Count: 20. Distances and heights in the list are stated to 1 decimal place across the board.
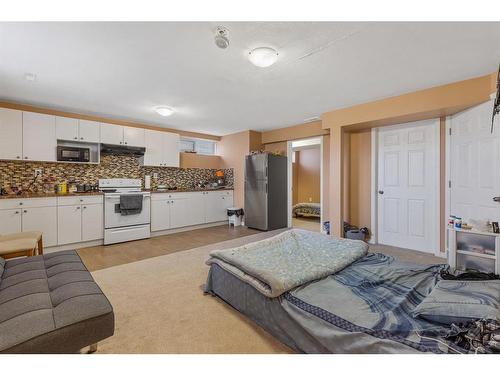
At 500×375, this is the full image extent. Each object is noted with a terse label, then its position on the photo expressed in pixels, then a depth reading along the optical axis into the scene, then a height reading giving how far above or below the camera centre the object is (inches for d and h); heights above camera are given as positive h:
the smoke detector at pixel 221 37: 73.3 +46.7
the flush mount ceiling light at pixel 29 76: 105.8 +49.7
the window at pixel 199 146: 232.7 +41.5
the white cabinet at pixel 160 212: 187.5 -20.5
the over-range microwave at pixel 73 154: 154.1 +21.7
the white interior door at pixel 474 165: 105.5 +10.2
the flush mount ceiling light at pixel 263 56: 84.3 +47.2
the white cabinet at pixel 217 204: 224.1 -17.4
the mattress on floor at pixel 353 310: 47.6 -29.9
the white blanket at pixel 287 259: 68.6 -25.7
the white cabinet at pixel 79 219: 147.5 -21.2
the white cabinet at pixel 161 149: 194.5 +31.4
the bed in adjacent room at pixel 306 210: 270.8 -27.8
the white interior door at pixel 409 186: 141.0 -0.1
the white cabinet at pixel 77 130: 154.6 +38.2
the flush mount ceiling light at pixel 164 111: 153.9 +49.5
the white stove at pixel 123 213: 162.7 -19.3
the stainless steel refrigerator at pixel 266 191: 207.9 -4.7
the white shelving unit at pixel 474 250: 98.6 -28.1
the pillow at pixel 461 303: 50.0 -26.3
